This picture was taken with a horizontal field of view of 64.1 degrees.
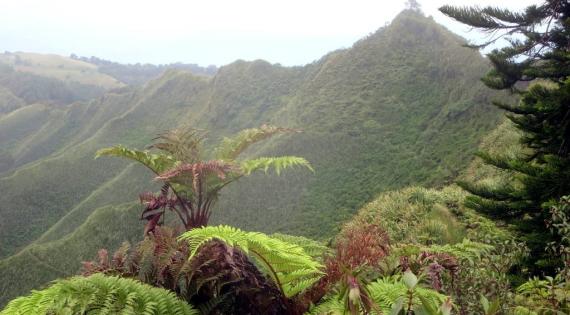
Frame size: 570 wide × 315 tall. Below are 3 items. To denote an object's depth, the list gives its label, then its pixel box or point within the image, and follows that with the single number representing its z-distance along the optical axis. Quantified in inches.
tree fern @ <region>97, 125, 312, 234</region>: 126.6
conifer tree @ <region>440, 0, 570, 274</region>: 176.9
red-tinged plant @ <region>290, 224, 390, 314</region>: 104.7
